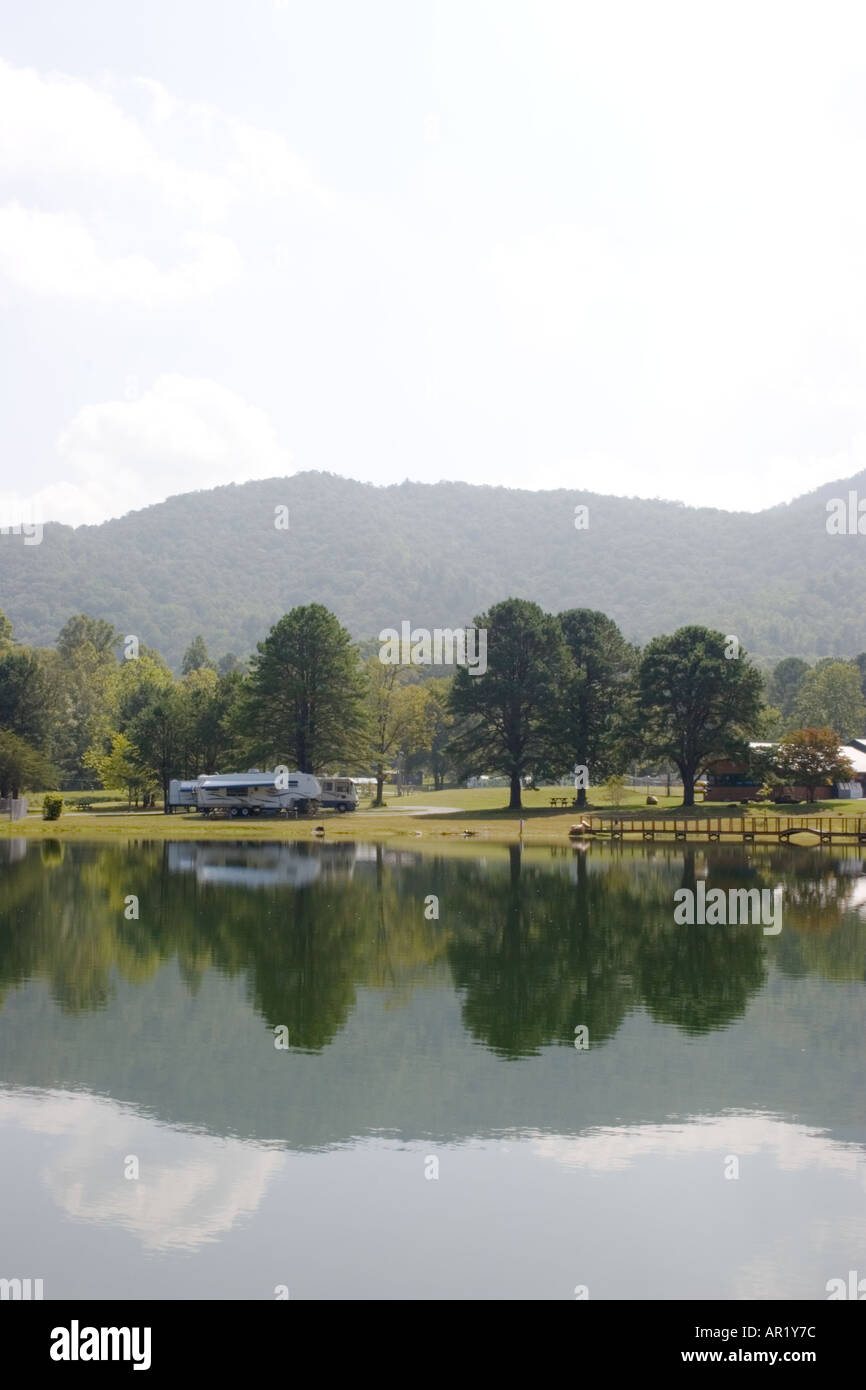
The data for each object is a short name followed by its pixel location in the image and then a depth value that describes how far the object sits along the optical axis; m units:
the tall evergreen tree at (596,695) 104.88
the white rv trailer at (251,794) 101.19
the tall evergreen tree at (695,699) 100.31
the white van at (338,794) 107.12
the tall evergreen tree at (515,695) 105.06
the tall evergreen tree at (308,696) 106.00
